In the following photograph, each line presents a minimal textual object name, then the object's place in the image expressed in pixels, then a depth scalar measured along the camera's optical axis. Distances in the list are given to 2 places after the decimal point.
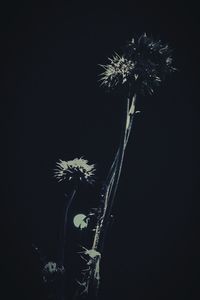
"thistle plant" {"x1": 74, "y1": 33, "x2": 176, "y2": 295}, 3.43
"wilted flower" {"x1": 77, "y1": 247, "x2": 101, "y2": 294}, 3.40
